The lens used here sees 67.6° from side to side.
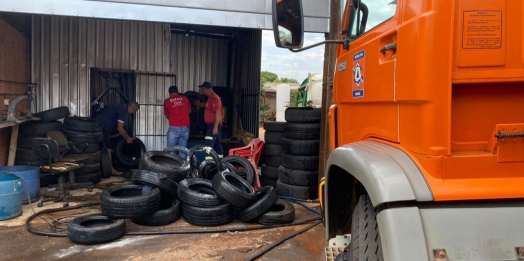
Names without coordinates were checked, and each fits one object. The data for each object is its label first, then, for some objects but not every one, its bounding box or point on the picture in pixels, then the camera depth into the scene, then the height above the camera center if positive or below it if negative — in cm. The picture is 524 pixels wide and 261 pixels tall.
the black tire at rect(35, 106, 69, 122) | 783 +0
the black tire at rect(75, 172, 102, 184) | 790 -128
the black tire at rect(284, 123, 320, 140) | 691 -24
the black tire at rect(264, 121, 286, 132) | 764 -17
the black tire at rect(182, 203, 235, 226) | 545 -138
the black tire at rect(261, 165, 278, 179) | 764 -107
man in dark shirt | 934 -6
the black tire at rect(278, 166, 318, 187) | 692 -107
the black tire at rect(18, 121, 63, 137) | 766 -29
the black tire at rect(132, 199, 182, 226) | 545 -142
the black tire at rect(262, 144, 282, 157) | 765 -65
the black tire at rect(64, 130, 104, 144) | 804 -45
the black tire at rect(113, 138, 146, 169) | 952 -93
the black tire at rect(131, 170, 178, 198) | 556 -92
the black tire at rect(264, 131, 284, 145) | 768 -39
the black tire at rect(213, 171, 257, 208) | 540 -107
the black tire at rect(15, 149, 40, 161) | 754 -79
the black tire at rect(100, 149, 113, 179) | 877 -109
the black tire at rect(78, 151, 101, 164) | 798 -90
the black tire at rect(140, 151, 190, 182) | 594 -77
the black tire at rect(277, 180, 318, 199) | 694 -132
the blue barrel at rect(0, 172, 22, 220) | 547 -117
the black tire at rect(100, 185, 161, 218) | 511 -118
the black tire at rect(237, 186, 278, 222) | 554 -128
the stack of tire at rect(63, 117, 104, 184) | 797 -57
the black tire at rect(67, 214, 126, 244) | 472 -142
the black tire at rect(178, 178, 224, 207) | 549 -113
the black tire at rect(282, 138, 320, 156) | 689 -52
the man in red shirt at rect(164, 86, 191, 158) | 902 +3
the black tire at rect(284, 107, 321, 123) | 694 +5
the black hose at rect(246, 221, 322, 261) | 445 -156
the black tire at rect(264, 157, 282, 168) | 763 -86
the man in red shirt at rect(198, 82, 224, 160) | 930 -4
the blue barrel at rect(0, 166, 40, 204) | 622 -103
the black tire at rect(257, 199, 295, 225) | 560 -143
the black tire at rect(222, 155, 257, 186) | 709 -92
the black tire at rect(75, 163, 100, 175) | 790 -110
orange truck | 159 -10
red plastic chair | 788 -70
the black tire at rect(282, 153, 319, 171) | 688 -78
